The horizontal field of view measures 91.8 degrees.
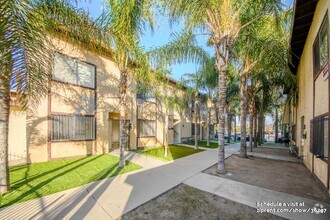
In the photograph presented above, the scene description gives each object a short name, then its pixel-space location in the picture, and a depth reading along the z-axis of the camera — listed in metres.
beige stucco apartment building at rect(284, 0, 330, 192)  5.41
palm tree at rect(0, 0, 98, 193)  3.25
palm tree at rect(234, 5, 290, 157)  7.23
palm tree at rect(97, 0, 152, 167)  6.21
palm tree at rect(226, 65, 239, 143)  14.27
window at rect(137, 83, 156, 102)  12.61
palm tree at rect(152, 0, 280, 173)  6.23
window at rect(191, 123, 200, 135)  22.06
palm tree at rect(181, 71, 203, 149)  14.15
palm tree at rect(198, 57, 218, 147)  14.27
